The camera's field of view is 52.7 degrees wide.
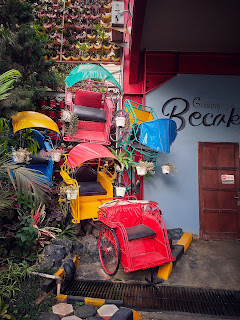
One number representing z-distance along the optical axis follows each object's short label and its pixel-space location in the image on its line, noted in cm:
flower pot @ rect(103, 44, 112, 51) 873
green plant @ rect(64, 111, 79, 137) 569
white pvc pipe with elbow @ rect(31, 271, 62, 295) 386
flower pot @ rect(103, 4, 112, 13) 1062
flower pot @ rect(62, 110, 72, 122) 560
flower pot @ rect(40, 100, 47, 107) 706
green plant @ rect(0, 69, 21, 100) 364
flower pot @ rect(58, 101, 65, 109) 709
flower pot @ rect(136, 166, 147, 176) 585
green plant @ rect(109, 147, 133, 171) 579
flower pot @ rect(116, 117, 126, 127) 555
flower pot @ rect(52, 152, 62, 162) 544
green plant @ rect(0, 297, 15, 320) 302
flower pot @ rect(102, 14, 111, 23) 984
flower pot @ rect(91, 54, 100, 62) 812
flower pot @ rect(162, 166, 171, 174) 623
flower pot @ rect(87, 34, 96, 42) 941
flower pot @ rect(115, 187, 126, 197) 563
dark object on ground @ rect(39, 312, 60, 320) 315
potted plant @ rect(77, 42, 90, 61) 866
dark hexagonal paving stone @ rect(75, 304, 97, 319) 333
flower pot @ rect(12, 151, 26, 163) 499
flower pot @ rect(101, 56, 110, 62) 814
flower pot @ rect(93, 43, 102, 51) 873
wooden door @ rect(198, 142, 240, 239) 658
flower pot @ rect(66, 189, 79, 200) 491
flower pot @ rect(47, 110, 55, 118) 704
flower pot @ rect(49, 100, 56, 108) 707
